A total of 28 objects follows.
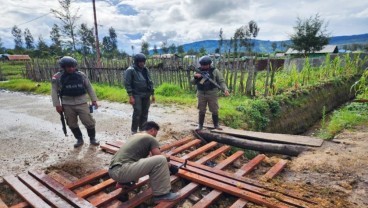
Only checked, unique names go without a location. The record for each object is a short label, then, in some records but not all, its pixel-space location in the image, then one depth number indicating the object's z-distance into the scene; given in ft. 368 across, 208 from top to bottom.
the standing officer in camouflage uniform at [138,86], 16.79
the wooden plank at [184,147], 14.79
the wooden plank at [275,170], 11.80
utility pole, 49.52
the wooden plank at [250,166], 12.19
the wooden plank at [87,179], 11.04
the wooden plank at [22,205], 9.66
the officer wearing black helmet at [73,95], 14.87
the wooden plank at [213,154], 13.71
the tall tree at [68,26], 69.86
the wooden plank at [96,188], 10.34
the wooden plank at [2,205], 9.62
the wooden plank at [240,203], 9.48
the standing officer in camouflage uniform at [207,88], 17.10
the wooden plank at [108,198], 9.78
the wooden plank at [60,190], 9.61
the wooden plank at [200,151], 14.21
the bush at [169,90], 33.40
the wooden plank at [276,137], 15.37
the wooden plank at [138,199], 9.55
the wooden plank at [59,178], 11.54
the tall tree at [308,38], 87.15
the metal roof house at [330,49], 121.03
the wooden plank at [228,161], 12.91
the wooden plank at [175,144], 15.50
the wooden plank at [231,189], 9.47
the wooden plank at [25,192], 9.72
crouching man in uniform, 9.52
